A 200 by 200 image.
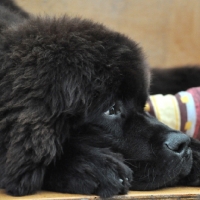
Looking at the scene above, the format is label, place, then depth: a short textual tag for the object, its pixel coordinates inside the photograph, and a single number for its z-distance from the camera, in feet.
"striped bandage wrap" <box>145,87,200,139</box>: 10.05
